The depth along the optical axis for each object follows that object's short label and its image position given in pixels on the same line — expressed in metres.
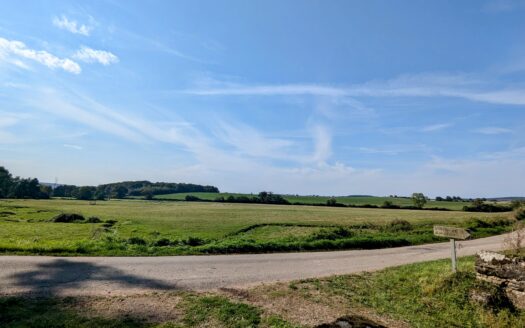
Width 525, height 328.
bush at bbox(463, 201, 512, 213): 82.43
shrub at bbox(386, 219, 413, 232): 33.34
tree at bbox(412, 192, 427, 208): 92.25
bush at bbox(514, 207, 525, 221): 48.50
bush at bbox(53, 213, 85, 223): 40.88
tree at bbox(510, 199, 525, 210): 70.88
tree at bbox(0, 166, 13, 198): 115.43
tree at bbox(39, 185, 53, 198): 125.50
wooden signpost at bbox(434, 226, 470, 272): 11.83
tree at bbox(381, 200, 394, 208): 92.00
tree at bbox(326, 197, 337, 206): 95.54
